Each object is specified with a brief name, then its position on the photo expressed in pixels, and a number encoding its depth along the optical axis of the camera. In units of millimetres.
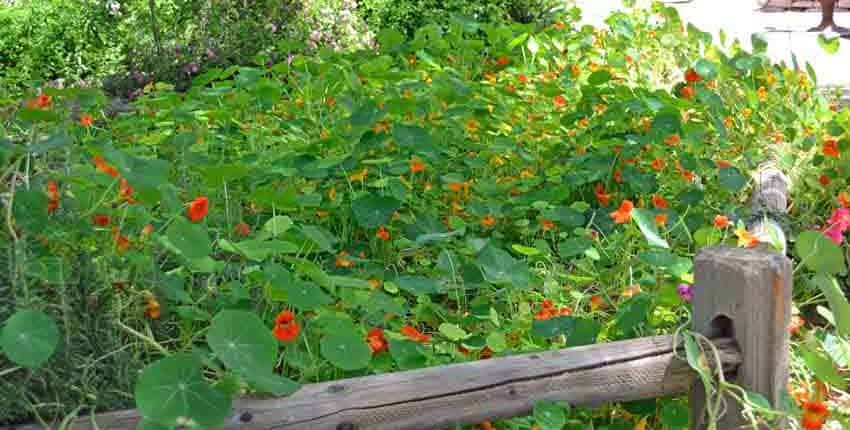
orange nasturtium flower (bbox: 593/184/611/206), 2871
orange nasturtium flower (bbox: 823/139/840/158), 2908
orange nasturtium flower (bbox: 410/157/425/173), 2709
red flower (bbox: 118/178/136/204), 1732
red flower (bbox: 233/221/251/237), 2234
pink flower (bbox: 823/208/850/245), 2367
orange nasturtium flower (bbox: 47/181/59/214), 1547
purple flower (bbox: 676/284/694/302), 1979
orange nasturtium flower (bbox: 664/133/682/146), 3014
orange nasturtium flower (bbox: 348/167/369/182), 2699
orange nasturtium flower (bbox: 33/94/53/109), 2266
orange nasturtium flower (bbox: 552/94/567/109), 3521
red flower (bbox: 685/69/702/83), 3398
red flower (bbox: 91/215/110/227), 1684
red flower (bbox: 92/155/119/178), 1828
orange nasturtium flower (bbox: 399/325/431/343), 1929
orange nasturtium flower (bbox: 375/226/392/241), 2504
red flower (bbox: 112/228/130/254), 1600
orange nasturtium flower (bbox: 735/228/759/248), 1995
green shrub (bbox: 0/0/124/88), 5906
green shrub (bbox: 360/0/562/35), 6059
